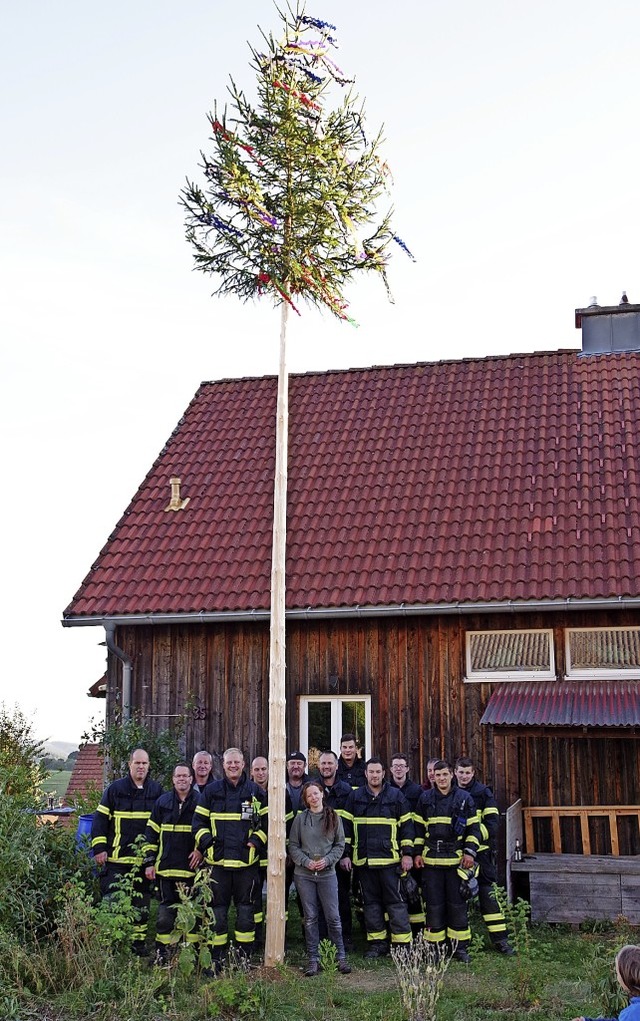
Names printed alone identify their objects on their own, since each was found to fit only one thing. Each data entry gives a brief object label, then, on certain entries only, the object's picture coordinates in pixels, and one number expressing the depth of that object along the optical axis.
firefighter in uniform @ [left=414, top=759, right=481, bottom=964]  10.39
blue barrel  10.62
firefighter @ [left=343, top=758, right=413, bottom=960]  10.48
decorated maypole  11.03
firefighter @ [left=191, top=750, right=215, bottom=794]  10.59
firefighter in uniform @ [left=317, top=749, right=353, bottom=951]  10.88
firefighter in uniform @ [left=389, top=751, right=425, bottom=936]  10.81
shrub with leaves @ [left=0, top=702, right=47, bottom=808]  10.61
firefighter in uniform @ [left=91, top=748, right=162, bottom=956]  10.42
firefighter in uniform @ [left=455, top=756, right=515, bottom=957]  10.52
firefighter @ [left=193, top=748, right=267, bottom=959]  10.09
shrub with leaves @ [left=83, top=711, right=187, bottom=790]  13.28
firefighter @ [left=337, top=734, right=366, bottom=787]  11.54
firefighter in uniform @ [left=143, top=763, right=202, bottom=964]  10.23
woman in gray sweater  10.09
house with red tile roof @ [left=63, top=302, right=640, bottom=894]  12.99
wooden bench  11.26
